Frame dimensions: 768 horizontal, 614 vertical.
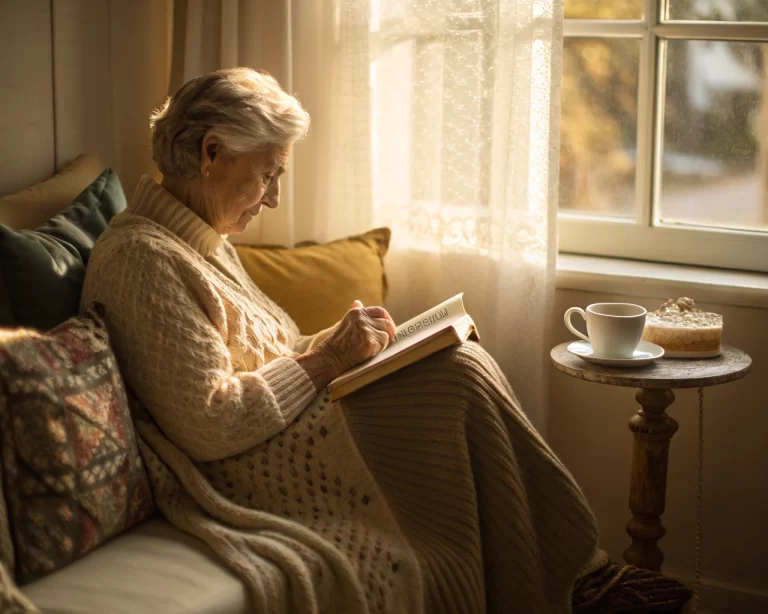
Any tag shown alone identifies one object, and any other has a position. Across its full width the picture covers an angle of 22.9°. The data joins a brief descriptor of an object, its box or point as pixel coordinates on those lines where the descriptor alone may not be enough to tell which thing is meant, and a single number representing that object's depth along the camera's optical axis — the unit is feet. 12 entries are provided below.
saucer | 9.23
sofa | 7.95
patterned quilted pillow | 7.98
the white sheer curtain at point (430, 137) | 9.97
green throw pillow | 8.66
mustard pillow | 9.85
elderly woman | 8.50
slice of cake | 9.39
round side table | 9.14
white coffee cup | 9.23
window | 10.24
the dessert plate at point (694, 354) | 9.40
